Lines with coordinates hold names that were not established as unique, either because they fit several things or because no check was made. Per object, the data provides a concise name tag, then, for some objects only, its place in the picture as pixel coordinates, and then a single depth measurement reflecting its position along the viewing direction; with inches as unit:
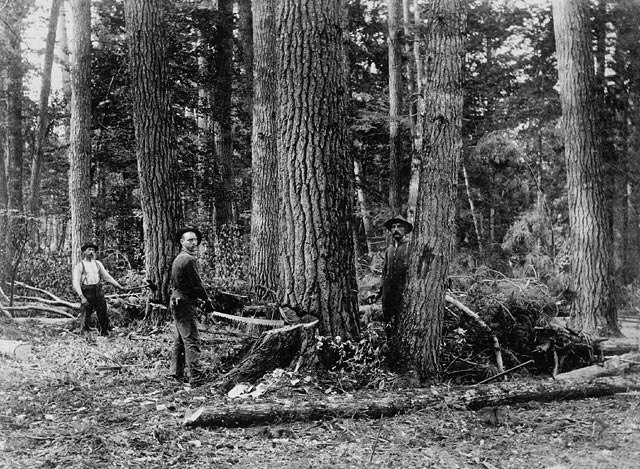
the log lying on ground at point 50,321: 451.9
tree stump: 258.8
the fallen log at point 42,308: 458.2
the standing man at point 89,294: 422.3
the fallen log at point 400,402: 215.8
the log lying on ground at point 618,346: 382.0
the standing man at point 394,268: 329.7
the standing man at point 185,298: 304.2
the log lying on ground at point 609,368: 289.0
